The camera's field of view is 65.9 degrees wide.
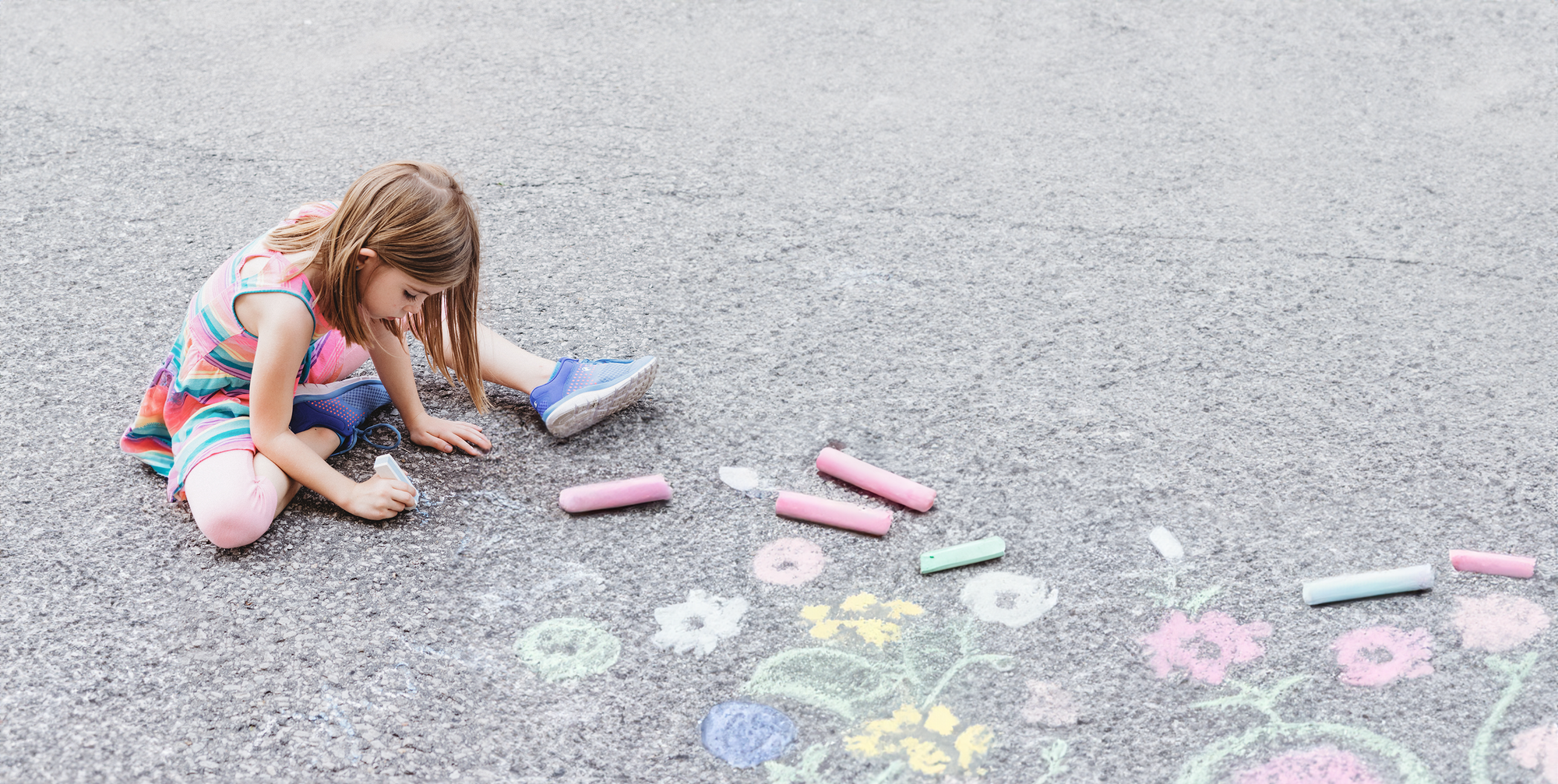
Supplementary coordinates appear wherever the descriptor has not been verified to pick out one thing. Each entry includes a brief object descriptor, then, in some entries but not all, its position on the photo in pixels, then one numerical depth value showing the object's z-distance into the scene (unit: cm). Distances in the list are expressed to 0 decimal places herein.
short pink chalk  209
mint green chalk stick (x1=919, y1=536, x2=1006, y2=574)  212
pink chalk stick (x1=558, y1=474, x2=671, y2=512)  226
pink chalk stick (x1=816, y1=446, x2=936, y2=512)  226
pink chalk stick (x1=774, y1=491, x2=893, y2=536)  221
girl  207
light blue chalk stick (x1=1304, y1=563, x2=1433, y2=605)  203
